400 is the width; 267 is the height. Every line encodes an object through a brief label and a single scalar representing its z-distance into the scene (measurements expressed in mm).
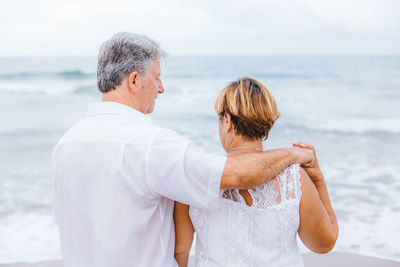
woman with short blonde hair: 1729
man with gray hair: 1523
